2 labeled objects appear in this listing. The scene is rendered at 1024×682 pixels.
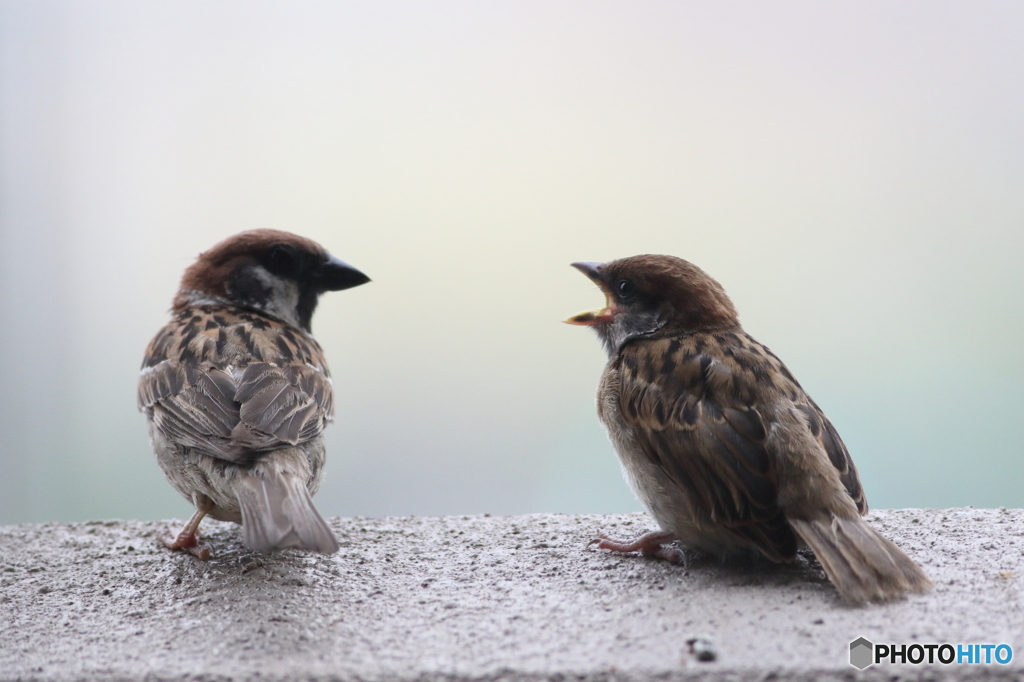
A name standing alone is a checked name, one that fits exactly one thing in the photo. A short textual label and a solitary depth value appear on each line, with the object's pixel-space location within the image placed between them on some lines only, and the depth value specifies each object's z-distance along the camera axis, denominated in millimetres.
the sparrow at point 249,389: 4647
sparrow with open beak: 4324
